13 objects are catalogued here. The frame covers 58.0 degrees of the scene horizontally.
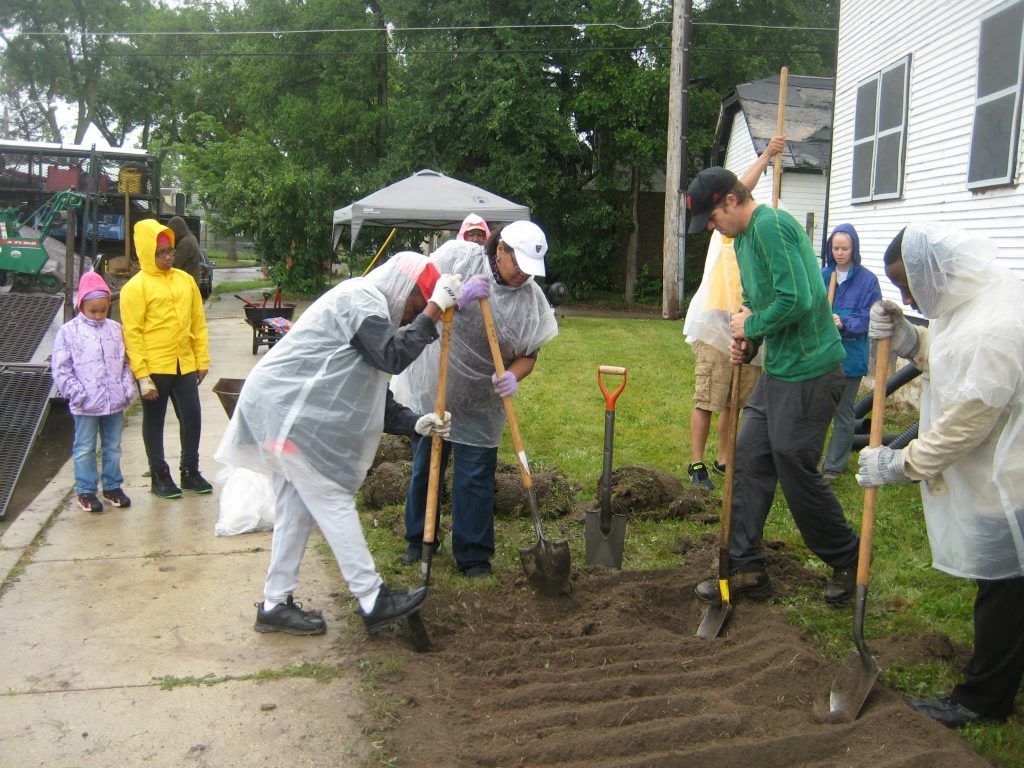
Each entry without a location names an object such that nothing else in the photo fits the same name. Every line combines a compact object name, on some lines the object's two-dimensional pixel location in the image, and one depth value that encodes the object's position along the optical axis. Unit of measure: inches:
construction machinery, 525.3
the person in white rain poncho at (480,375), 185.5
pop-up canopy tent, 500.1
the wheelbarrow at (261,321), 515.0
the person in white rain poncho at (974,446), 121.5
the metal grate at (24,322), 333.1
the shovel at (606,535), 198.2
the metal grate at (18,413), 256.5
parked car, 886.9
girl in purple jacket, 233.3
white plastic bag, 222.7
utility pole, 689.6
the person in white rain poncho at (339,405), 152.3
